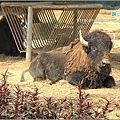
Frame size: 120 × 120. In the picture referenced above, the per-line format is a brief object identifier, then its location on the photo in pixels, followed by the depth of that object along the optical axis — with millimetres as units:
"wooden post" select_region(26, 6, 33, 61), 13461
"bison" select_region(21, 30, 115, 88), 9055
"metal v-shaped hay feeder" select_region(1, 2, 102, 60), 13746
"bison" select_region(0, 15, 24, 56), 15883
